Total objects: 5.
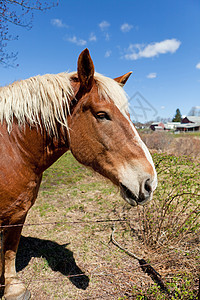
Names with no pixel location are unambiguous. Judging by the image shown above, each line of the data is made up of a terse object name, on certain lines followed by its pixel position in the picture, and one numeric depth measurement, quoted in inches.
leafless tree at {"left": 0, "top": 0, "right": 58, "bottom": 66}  192.2
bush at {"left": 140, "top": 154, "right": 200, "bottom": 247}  111.8
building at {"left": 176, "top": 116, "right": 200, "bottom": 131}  2055.9
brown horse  62.5
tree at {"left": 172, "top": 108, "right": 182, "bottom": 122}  2950.3
